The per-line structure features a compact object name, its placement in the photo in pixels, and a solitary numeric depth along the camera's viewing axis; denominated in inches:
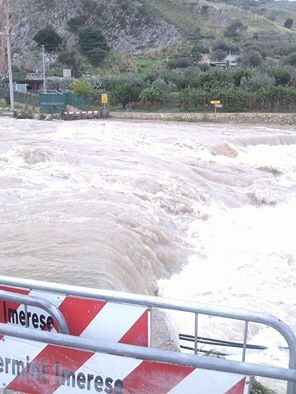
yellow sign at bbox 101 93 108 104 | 1323.8
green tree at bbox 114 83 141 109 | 1424.7
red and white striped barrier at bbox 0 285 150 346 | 105.0
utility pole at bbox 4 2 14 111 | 1369.3
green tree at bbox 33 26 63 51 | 2731.3
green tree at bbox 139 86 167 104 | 1378.0
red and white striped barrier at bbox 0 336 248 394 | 95.3
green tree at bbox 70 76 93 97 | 1467.8
